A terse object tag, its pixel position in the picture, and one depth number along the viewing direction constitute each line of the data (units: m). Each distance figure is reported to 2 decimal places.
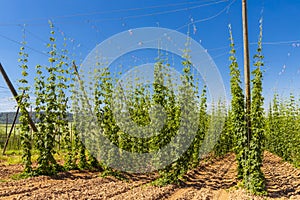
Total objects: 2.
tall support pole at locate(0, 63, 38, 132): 8.21
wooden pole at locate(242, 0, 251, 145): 7.20
